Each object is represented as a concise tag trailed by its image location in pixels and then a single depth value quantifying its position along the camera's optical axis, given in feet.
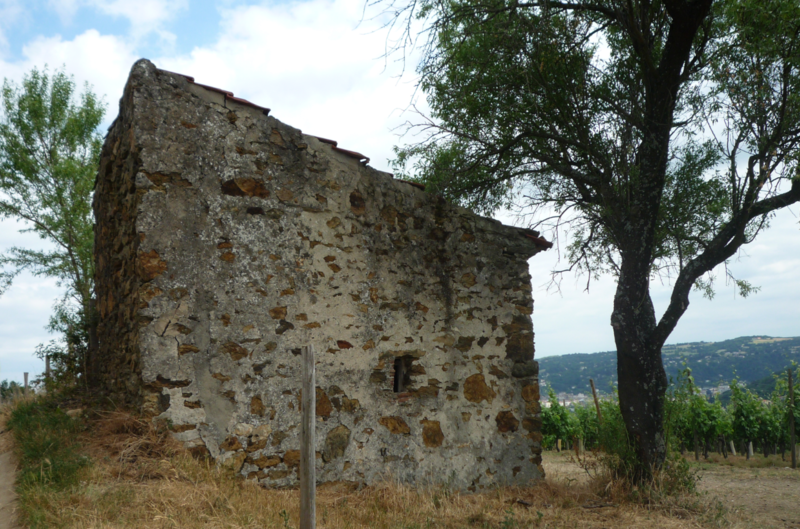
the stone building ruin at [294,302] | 16.62
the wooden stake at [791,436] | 40.40
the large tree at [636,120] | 21.57
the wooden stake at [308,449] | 11.82
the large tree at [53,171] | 50.24
